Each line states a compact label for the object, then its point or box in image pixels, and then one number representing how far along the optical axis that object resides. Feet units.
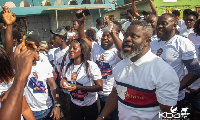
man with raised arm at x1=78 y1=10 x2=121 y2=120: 11.47
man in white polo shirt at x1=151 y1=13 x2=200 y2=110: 8.84
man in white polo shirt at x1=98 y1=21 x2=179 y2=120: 5.85
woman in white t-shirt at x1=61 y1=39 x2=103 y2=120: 9.71
